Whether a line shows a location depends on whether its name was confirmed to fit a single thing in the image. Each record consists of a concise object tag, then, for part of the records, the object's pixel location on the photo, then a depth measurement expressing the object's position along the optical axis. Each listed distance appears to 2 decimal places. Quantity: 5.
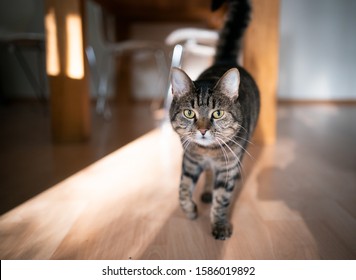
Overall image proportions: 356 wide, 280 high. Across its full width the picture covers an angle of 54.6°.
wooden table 1.84
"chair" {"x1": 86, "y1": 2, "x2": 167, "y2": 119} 2.75
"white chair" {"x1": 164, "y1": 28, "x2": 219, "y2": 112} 2.16
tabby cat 0.96
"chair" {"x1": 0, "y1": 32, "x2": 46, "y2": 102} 2.96
